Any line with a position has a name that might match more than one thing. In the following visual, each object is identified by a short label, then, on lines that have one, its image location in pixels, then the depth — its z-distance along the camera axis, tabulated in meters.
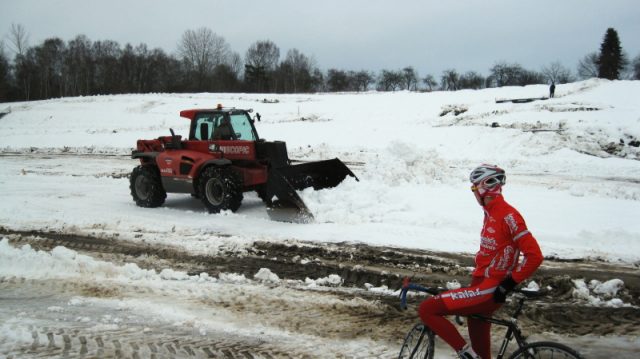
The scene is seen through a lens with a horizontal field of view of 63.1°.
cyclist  3.44
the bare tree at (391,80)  77.94
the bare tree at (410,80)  78.06
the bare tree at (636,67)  69.44
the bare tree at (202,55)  76.94
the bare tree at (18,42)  67.61
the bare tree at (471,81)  72.94
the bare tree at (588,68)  65.20
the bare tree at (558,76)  66.66
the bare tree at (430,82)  75.50
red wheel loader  9.21
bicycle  3.11
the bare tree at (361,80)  78.19
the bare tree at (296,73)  76.44
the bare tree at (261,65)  73.50
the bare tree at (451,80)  73.36
